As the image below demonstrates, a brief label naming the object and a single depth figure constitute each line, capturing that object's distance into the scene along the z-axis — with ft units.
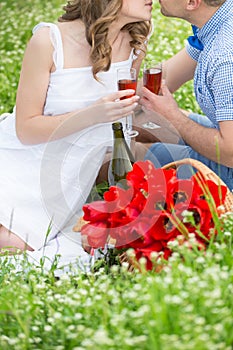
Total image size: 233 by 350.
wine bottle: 23.83
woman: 23.89
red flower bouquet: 18.35
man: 22.44
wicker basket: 19.85
